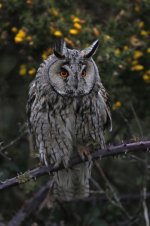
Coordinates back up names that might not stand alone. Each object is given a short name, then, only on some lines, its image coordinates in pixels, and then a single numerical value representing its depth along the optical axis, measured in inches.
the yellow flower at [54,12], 350.9
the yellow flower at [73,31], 339.1
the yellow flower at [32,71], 341.1
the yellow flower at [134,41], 358.8
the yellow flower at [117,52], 342.6
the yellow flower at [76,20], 341.6
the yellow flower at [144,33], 364.8
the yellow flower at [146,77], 349.1
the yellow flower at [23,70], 350.0
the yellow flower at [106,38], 346.8
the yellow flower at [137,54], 352.2
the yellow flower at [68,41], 338.0
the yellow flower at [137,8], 371.2
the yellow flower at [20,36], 332.8
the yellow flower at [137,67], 348.1
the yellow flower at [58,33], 335.9
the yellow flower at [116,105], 341.1
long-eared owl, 278.5
